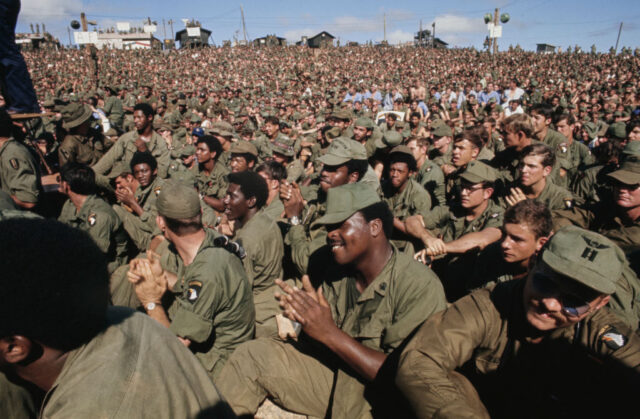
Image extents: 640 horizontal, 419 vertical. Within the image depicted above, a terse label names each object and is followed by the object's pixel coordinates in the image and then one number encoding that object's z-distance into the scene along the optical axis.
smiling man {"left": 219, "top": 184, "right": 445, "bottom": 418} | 2.41
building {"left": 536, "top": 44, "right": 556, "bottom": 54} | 54.98
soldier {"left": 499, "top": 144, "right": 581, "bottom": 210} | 4.19
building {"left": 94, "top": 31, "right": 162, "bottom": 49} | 56.32
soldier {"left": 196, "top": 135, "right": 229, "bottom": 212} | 6.86
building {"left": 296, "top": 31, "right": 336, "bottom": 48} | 60.72
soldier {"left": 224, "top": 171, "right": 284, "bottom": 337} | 3.73
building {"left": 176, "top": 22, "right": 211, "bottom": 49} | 56.31
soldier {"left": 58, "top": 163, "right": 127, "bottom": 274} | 4.22
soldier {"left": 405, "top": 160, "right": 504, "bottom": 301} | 3.60
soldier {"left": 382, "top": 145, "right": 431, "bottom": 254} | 4.80
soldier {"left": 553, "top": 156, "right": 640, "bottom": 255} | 3.45
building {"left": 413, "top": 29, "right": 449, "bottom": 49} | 51.84
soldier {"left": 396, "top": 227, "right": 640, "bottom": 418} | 1.82
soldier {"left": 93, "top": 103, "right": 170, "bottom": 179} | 6.72
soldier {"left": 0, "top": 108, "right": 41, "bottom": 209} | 4.57
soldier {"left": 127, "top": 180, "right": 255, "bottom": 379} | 2.63
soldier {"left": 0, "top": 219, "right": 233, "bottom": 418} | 1.15
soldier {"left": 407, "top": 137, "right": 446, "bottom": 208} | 5.50
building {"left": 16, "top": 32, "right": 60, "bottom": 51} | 42.56
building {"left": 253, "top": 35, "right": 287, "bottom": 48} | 50.25
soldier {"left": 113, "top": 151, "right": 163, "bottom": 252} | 4.91
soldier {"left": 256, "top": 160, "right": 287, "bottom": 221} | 4.62
